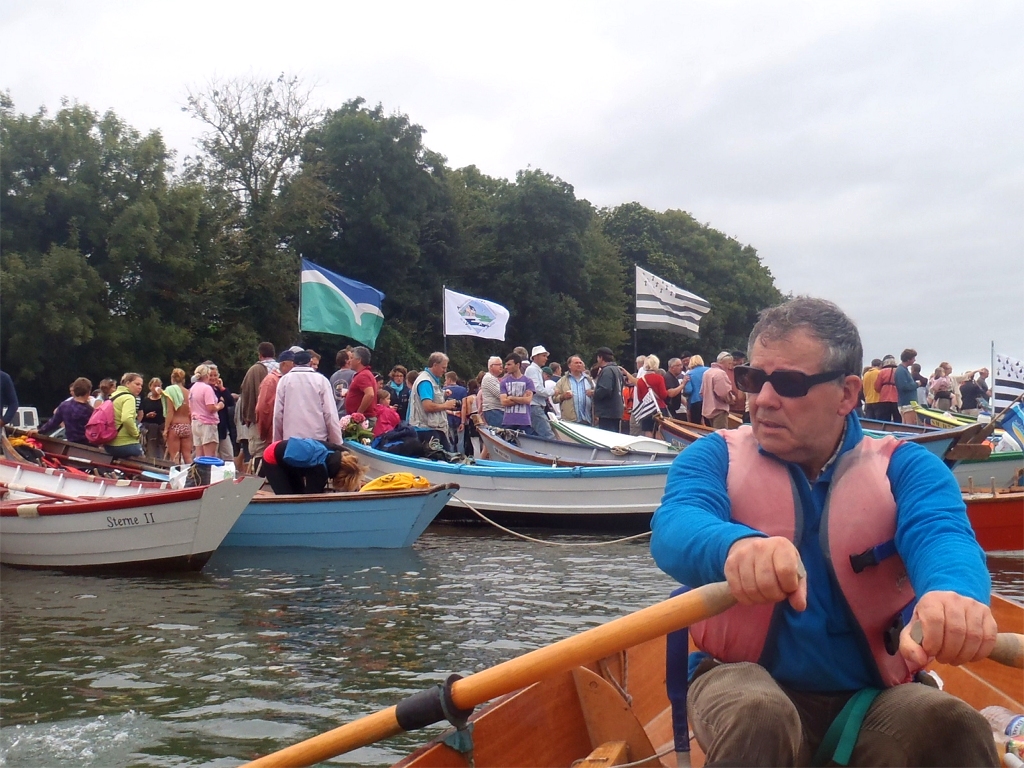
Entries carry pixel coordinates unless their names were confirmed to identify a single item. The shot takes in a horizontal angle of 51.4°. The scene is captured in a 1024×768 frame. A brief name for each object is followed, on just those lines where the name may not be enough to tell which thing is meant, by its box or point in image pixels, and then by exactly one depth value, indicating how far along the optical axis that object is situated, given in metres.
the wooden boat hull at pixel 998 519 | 9.37
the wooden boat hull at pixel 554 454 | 12.23
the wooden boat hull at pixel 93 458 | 11.97
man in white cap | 13.90
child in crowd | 13.12
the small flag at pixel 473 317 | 18.66
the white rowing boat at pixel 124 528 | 8.55
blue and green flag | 15.72
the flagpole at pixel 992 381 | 12.45
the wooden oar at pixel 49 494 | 9.11
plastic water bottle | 3.49
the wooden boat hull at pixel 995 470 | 12.55
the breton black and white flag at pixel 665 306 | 21.31
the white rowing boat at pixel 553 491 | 11.27
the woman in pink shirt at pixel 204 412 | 13.34
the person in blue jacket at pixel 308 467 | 9.65
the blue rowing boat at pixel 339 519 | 9.56
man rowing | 2.12
